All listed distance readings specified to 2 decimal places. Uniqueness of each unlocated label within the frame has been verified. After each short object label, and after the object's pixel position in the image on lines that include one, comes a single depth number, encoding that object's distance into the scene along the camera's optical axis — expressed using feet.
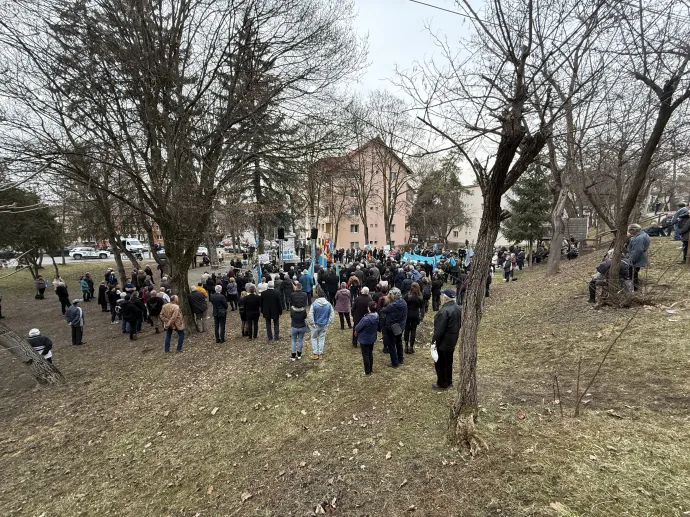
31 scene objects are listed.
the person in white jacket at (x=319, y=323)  24.85
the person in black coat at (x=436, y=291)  39.11
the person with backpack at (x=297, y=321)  25.62
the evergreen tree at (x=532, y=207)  72.28
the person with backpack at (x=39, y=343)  28.91
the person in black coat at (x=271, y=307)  29.89
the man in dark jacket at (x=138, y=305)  37.60
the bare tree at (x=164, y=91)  26.78
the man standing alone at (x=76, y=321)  37.24
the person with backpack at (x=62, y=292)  52.09
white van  129.63
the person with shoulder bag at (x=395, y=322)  22.72
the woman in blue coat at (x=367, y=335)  21.66
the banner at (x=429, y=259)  57.07
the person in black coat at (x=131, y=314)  37.35
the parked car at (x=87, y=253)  124.67
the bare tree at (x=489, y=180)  12.05
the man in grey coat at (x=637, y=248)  28.55
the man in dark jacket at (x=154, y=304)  38.58
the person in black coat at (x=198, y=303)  35.17
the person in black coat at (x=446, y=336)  18.12
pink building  89.74
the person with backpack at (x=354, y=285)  39.24
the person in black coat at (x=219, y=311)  31.45
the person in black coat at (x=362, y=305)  26.85
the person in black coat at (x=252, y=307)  30.71
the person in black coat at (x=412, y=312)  25.97
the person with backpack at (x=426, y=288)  36.77
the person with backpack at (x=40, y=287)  67.05
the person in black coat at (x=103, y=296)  51.65
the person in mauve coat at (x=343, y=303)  32.19
